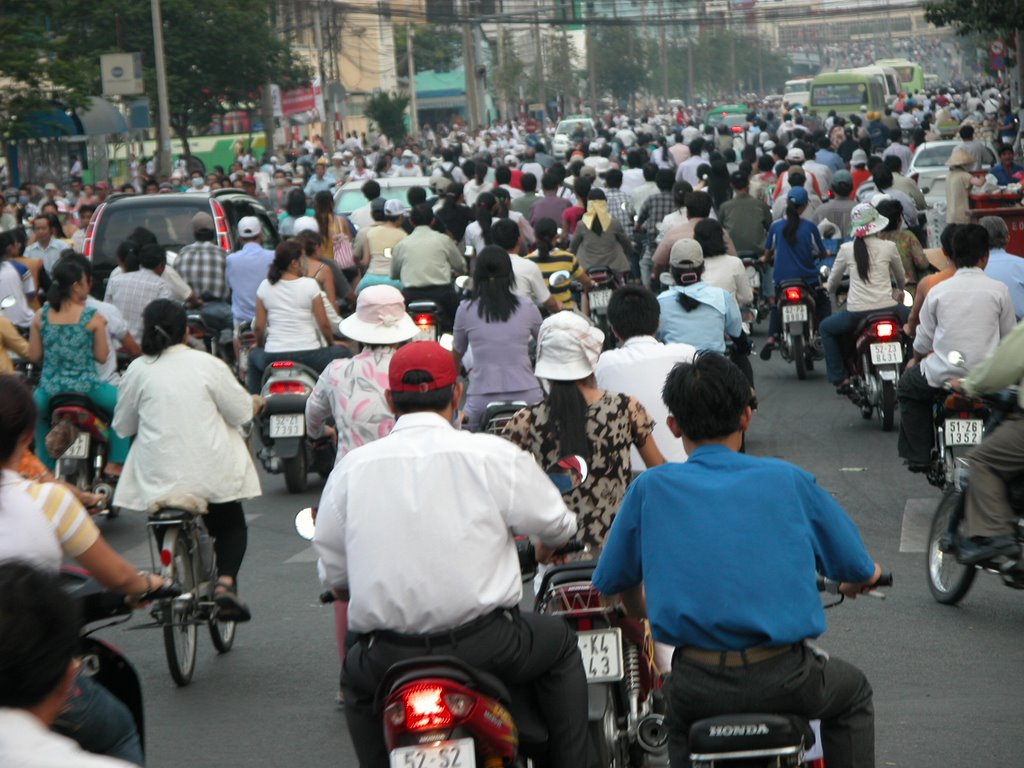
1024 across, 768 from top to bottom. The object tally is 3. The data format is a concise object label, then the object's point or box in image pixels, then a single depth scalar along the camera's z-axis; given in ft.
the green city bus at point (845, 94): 206.28
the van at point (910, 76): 288.30
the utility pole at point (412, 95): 241.35
